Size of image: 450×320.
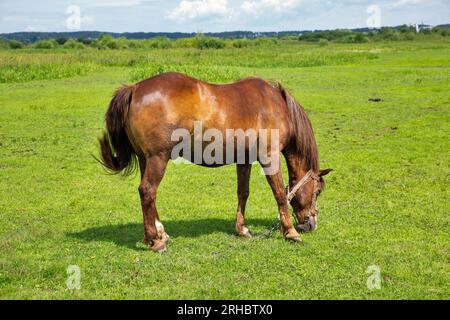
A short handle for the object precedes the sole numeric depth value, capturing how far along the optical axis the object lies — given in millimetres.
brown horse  6160
